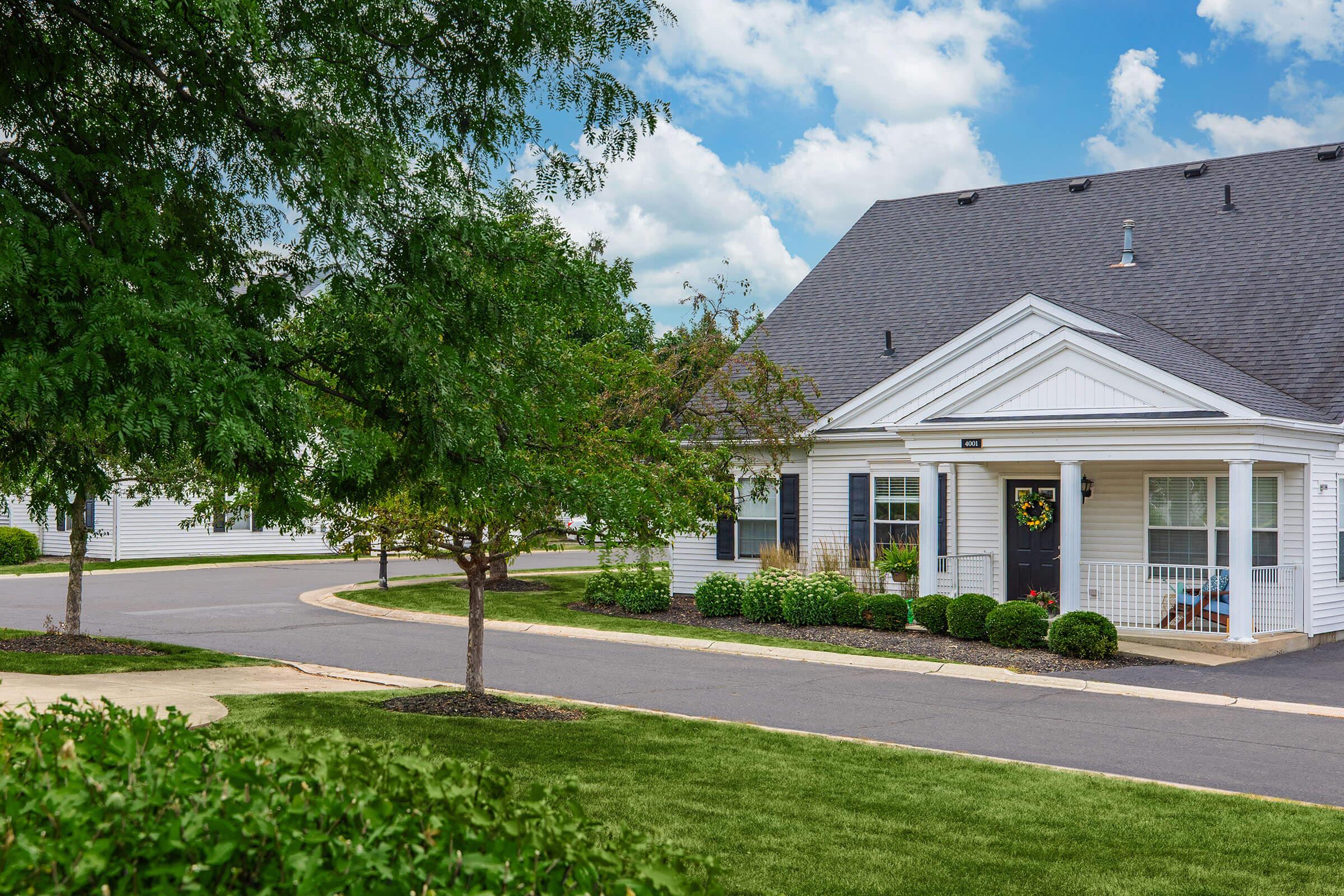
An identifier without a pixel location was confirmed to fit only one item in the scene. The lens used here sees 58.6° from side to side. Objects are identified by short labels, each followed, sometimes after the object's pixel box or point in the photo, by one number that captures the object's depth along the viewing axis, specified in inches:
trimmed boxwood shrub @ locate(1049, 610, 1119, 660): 671.8
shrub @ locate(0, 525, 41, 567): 1427.2
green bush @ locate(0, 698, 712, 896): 118.3
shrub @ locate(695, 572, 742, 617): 879.1
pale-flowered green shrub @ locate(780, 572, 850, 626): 819.4
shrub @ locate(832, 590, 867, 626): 805.2
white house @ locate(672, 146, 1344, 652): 724.0
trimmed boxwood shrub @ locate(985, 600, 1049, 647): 708.0
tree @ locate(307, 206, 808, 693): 298.8
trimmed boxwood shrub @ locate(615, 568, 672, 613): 903.1
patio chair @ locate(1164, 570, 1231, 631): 724.0
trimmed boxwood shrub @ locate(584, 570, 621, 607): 949.8
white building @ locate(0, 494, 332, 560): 1454.2
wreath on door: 817.5
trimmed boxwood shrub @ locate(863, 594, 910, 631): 781.3
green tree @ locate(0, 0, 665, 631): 245.4
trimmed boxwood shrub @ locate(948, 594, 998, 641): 738.2
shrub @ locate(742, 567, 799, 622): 848.9
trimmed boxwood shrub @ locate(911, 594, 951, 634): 761.0
